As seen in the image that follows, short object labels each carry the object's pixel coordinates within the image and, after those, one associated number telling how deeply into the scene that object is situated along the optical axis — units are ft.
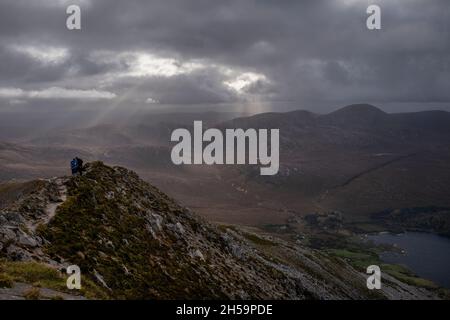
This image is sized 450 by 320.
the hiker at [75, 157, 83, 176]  173.85
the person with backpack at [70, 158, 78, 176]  172.96
